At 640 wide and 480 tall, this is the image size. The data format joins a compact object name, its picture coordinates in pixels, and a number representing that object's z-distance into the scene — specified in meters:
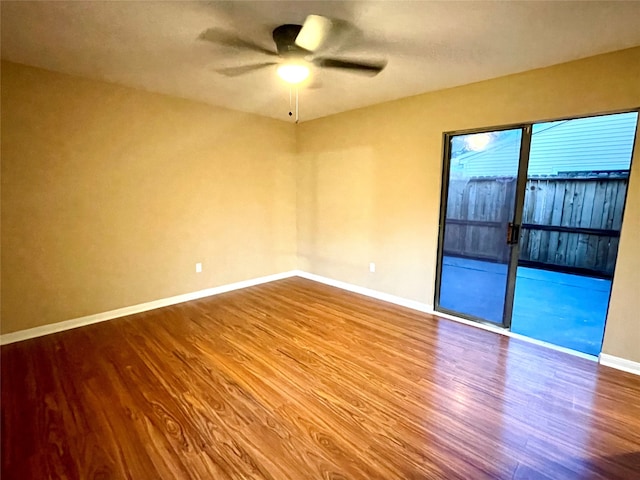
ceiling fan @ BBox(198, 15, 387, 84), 1.89
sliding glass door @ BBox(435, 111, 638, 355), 3.07
